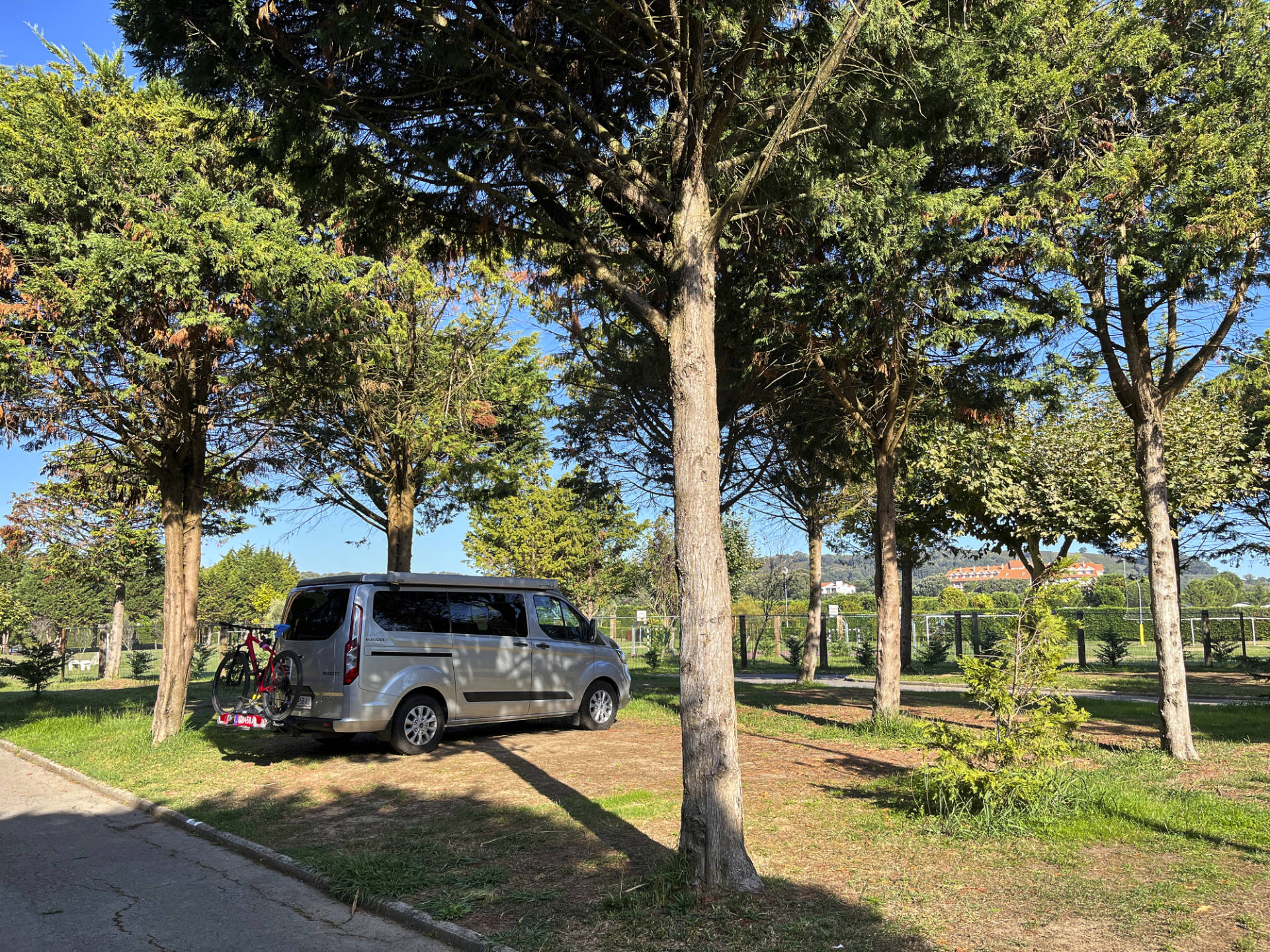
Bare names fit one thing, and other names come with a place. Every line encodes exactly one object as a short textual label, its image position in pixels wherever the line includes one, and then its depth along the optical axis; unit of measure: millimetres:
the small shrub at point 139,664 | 31125
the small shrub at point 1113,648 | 26516
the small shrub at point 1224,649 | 26280
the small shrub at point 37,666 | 18234
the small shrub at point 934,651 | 28438
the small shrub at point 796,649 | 29234
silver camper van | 9867
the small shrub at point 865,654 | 30292
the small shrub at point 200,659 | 32312
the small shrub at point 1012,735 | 6258
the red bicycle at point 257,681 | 9781
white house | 109031
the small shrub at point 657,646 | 29734
